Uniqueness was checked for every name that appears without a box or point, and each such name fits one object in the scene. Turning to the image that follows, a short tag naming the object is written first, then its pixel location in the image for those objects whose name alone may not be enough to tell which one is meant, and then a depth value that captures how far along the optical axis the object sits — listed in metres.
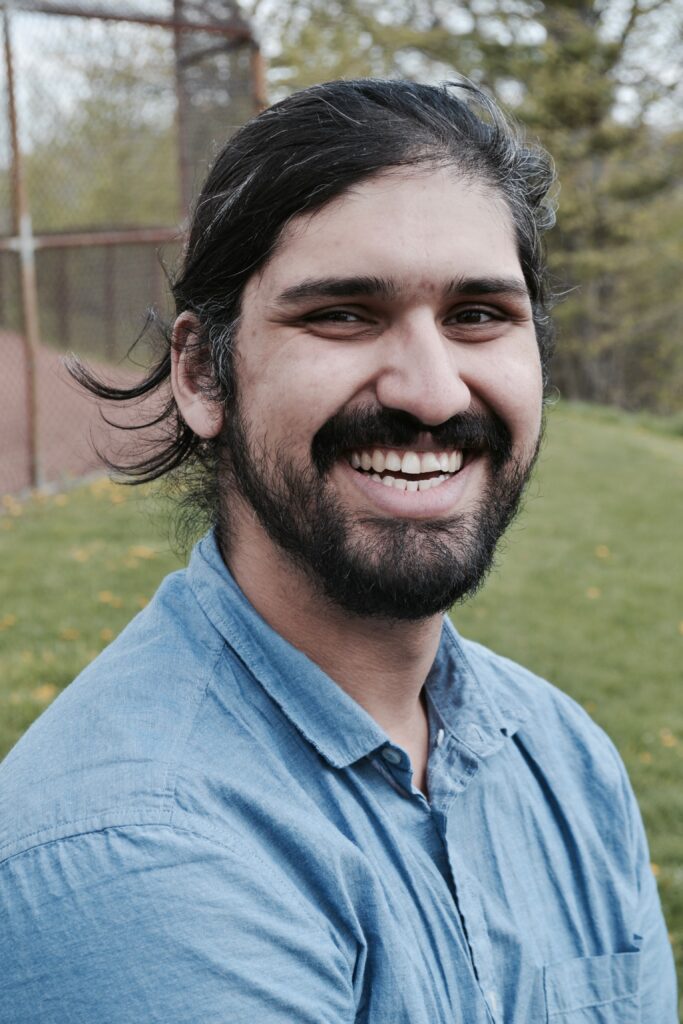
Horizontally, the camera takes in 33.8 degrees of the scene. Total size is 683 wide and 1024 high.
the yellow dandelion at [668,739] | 4.45
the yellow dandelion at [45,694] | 4.11
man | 1.30
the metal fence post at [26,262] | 6.93
